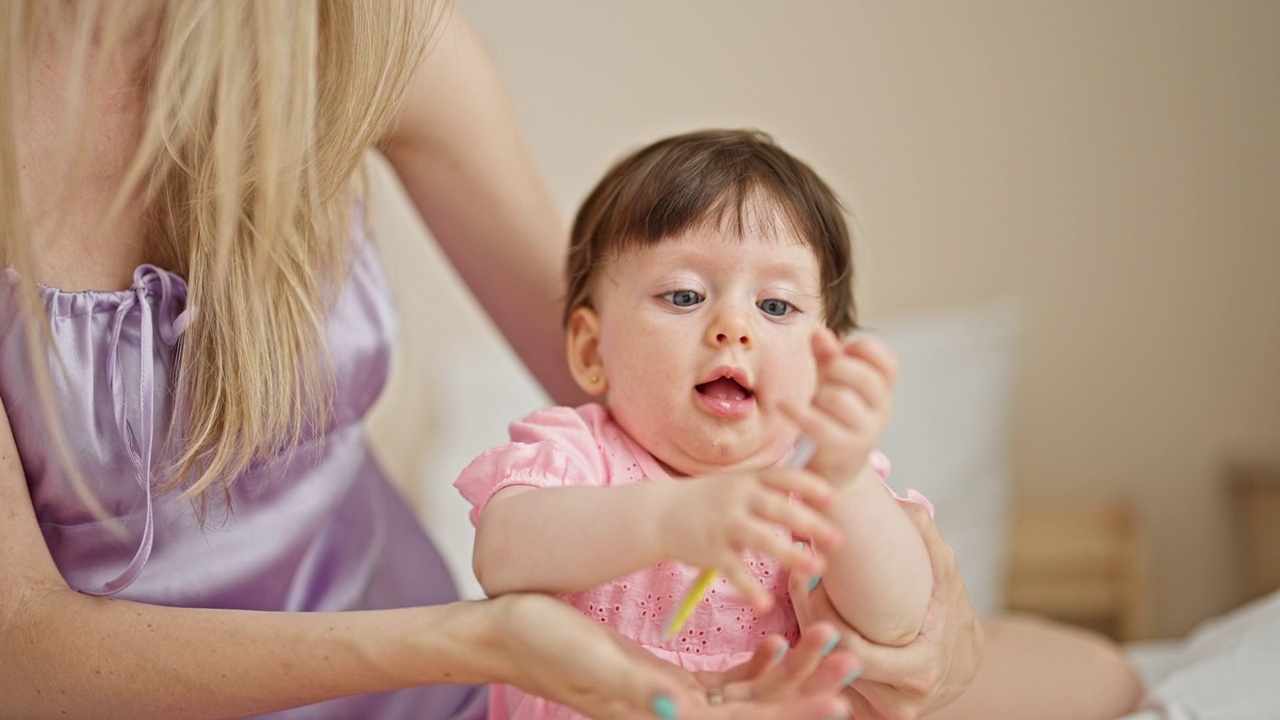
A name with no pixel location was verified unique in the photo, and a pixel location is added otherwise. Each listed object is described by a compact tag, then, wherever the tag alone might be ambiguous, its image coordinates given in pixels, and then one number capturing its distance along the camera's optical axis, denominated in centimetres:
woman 75
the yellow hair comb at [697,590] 63
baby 67
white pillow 188
